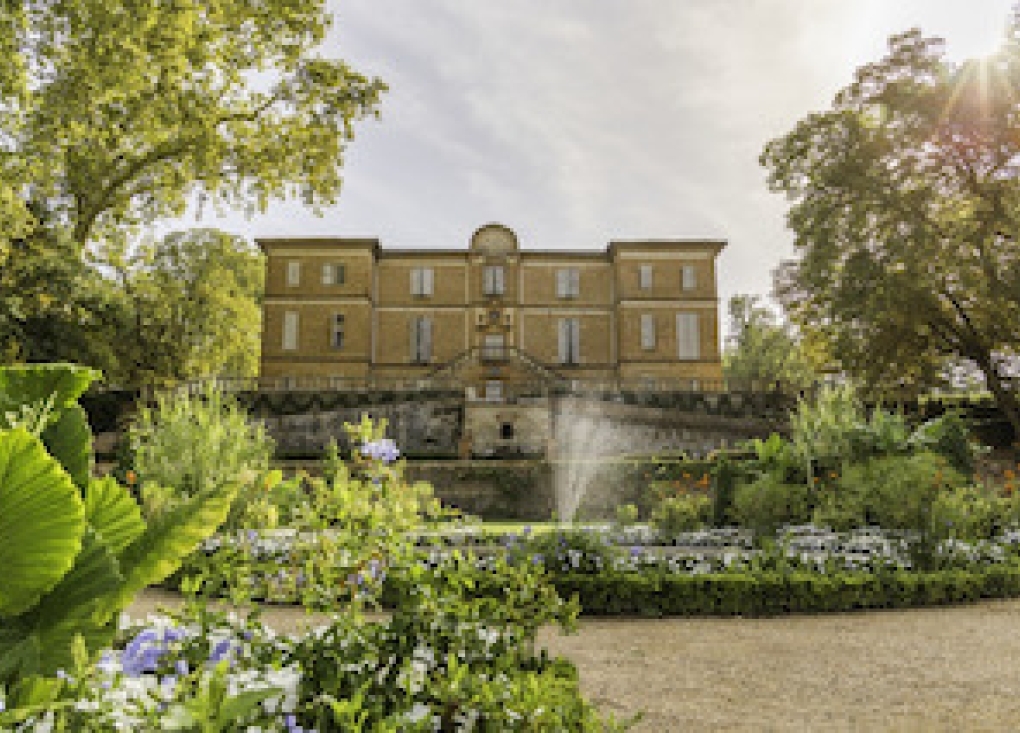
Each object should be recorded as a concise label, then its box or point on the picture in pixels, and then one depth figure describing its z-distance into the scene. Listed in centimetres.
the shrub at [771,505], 1014
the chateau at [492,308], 3319
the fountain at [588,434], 2534
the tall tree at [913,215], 2072
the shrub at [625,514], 889
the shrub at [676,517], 1012
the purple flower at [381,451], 378
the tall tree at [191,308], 2698
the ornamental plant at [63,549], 165
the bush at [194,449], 901
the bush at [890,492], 868
